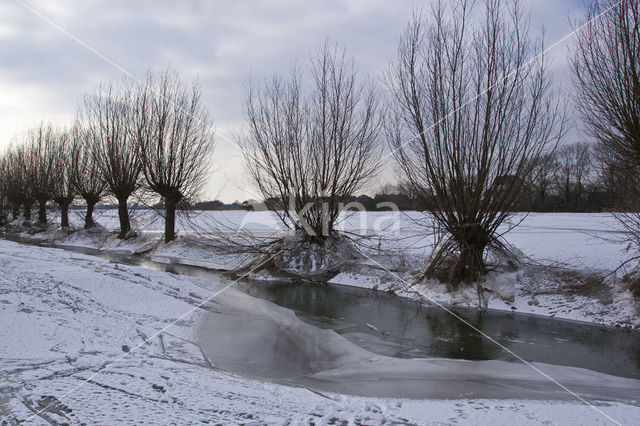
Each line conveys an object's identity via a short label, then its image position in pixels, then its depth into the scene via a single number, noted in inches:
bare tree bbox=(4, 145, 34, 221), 1413.6
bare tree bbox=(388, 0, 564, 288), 455.5
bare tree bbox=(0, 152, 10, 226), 1502.2
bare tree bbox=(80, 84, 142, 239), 976.9
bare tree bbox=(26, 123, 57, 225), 1282.0
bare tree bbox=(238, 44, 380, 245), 626.8
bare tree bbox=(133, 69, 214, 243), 880.9
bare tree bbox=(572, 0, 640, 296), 346.0
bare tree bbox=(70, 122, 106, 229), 1123.3
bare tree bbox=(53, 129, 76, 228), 1224.2
